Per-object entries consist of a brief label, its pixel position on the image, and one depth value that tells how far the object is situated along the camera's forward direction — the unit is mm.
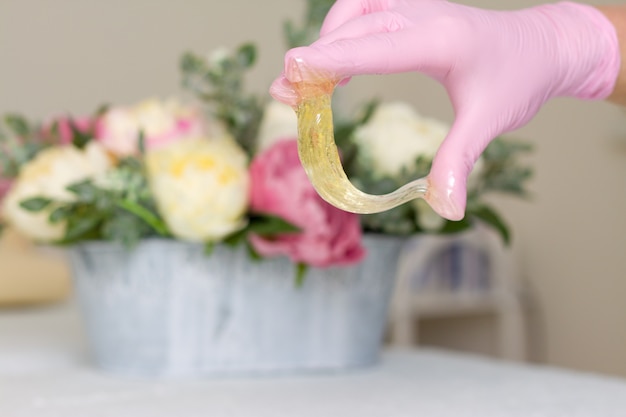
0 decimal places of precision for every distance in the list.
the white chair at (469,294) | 2555
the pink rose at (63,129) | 829
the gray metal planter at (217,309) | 745
